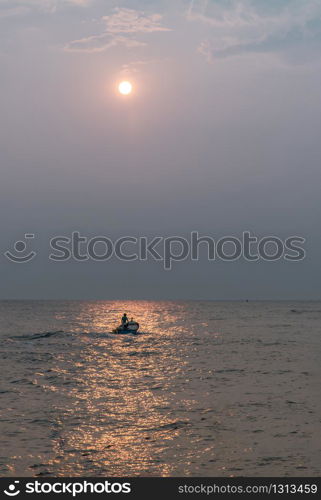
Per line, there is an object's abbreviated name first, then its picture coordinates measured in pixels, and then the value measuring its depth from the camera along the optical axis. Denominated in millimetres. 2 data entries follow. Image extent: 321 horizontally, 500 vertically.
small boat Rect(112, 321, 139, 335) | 78062
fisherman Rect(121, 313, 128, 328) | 78500
